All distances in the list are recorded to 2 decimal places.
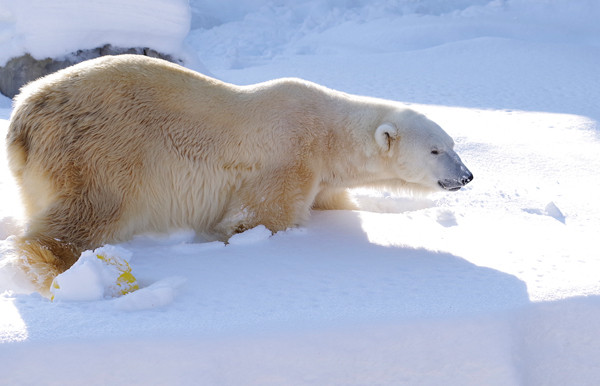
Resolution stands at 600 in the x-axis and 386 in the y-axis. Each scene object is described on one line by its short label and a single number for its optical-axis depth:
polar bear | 19.91
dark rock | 22.50
